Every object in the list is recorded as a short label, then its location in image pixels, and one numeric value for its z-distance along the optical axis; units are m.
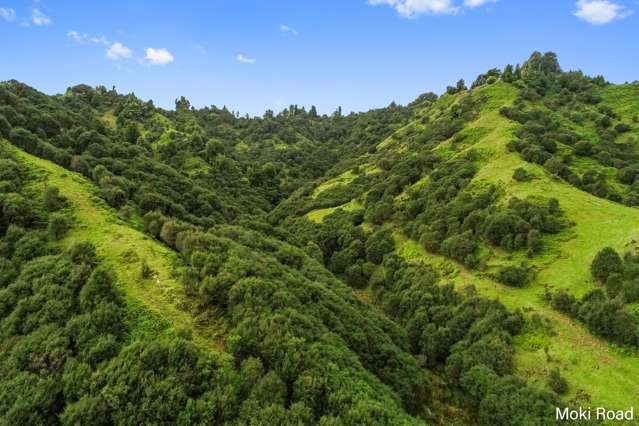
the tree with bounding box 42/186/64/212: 41.16
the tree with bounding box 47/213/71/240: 37.84
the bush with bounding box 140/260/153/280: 33.25
